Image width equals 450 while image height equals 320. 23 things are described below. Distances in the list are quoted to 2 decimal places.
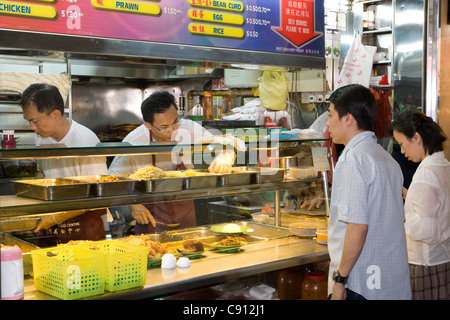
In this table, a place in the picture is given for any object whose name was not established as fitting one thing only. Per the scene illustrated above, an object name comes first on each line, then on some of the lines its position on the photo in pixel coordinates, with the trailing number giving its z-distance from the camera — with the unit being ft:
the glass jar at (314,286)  11.20
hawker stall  8.46
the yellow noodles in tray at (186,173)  10.64
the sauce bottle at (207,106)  22.11
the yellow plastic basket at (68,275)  7.75
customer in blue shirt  8.86
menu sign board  9.34
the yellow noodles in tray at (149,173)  10.01
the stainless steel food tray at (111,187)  9.12
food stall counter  8.42
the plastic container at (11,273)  7.27
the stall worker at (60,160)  10.56
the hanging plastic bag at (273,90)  19.45
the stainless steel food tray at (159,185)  9.70
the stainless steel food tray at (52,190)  8.60
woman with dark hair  11.40
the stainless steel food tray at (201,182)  10.30
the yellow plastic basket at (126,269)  8.19
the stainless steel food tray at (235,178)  10.75
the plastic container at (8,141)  8.50
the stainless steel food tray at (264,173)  11.39
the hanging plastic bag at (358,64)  19.95
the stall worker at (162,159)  11.30
